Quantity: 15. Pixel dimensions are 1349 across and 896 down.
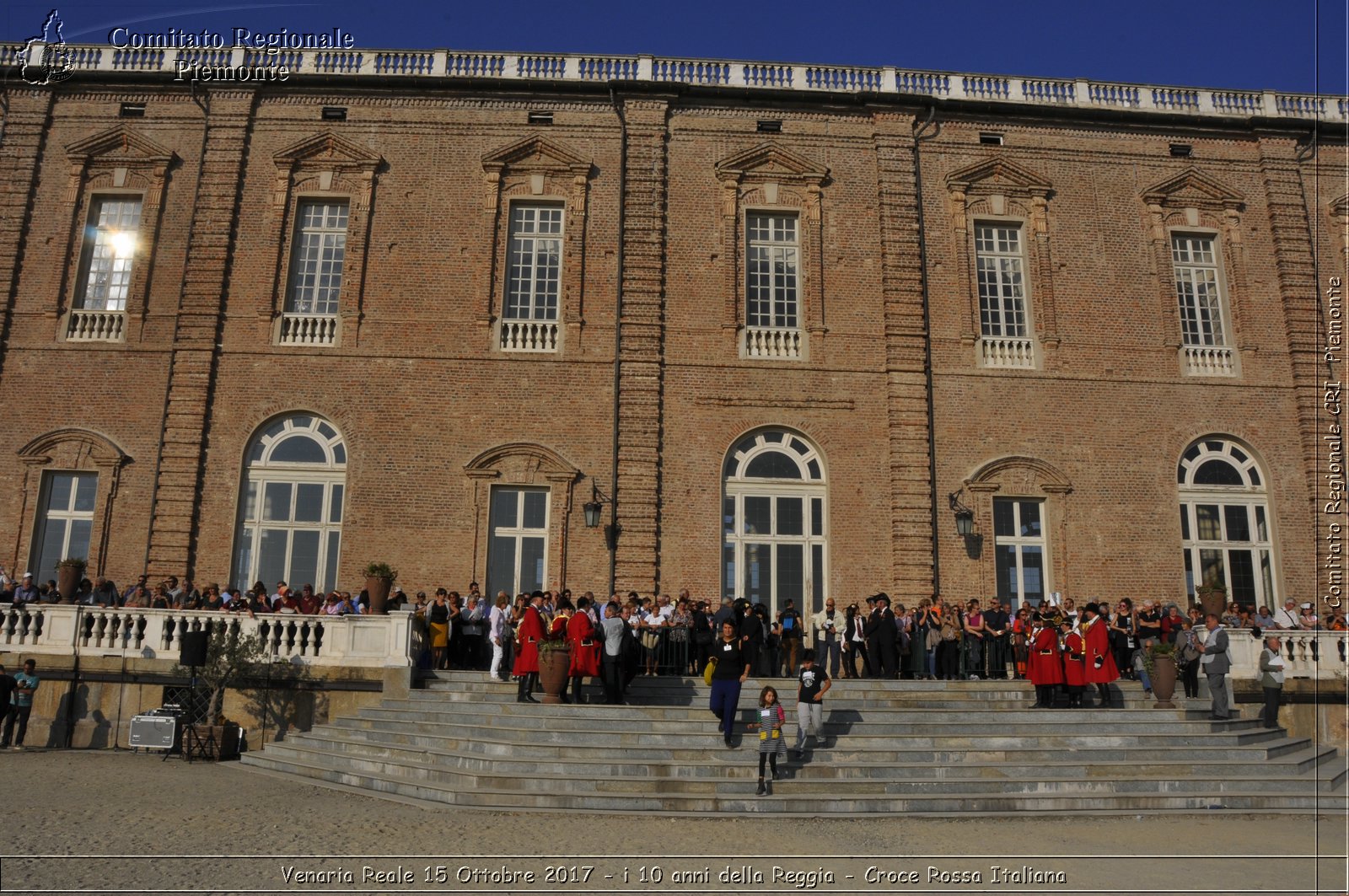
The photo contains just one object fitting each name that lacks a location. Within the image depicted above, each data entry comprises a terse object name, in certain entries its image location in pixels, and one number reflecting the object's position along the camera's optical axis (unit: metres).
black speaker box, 14.38
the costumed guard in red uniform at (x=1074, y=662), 14.30
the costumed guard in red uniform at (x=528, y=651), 13.95
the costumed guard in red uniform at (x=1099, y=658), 14.30
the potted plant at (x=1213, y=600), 19.03
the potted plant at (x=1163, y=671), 14.81
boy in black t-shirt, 12.30
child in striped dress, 11.39
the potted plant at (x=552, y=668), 13.95
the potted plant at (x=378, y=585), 17.25
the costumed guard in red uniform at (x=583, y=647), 13.96
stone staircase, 11.60
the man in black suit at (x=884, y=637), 15.91
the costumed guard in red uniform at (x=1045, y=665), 14.29
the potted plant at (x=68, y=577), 17.08
